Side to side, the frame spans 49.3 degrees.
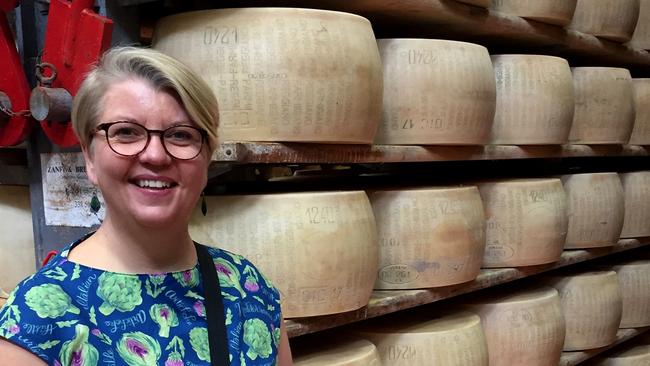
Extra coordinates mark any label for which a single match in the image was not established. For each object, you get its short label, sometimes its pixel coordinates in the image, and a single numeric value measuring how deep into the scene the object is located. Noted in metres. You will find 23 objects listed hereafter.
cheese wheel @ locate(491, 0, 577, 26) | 1.94
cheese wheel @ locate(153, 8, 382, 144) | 1.27
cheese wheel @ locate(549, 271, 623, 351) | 2.25
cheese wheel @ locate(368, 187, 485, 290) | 1.63
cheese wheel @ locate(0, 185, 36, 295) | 1.63
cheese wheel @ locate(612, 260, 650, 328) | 2.54
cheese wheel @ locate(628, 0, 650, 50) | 2.63
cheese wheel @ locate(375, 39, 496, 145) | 1.61
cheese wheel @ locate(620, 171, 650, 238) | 2.48
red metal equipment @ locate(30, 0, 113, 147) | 1.17
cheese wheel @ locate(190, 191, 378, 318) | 1.31
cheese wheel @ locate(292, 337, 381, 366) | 1.43
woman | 0.79
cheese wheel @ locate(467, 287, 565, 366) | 1.94
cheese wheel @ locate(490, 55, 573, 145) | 1.93
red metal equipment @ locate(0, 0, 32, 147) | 1.29
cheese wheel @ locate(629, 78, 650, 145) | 2.52
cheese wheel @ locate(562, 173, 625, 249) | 2.21
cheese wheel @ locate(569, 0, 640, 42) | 2.25
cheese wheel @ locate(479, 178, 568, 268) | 1.92
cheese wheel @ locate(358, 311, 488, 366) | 1.65
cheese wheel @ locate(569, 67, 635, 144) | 2.21
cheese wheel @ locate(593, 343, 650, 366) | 2.59
